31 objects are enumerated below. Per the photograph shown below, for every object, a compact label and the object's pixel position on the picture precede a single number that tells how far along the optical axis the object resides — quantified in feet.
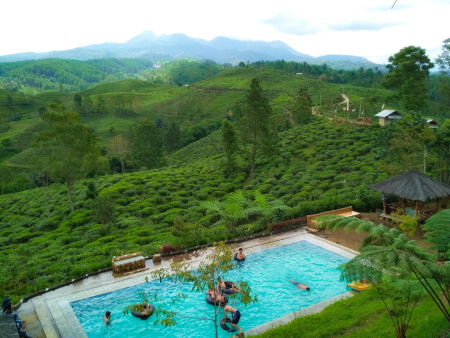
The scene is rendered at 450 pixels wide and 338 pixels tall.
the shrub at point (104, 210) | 68.74
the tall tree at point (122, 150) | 162.30
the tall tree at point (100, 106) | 304.75
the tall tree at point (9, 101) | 327.76
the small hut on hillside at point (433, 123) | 95.30
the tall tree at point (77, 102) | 289.84
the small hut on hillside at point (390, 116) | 113.29
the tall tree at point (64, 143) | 79.71
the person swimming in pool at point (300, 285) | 40.68
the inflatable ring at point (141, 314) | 35.53
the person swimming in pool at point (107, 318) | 34.50
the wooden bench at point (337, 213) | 56.65
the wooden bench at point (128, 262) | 43.78
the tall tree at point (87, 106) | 296.10
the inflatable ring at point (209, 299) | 37.97
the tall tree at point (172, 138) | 224.74
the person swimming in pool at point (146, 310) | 35.41
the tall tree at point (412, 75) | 108.88
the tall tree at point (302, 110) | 151.33
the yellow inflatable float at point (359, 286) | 37.30
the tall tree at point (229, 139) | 103.91
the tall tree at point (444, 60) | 148.05
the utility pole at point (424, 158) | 62.28
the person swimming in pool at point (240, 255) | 45.93
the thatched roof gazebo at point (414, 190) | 49.14
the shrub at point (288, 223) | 56.95
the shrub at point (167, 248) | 48.80
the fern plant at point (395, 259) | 21.90
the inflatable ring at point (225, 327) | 32.66
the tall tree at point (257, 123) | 101.96
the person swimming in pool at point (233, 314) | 33.35
